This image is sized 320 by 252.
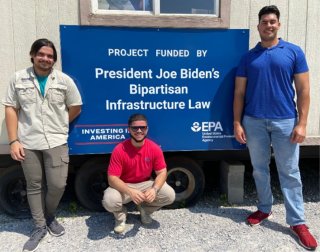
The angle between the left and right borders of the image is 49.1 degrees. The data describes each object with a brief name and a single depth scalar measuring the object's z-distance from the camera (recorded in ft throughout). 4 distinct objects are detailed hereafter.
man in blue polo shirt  9.62
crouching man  9.99
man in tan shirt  9.47
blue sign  10.48
